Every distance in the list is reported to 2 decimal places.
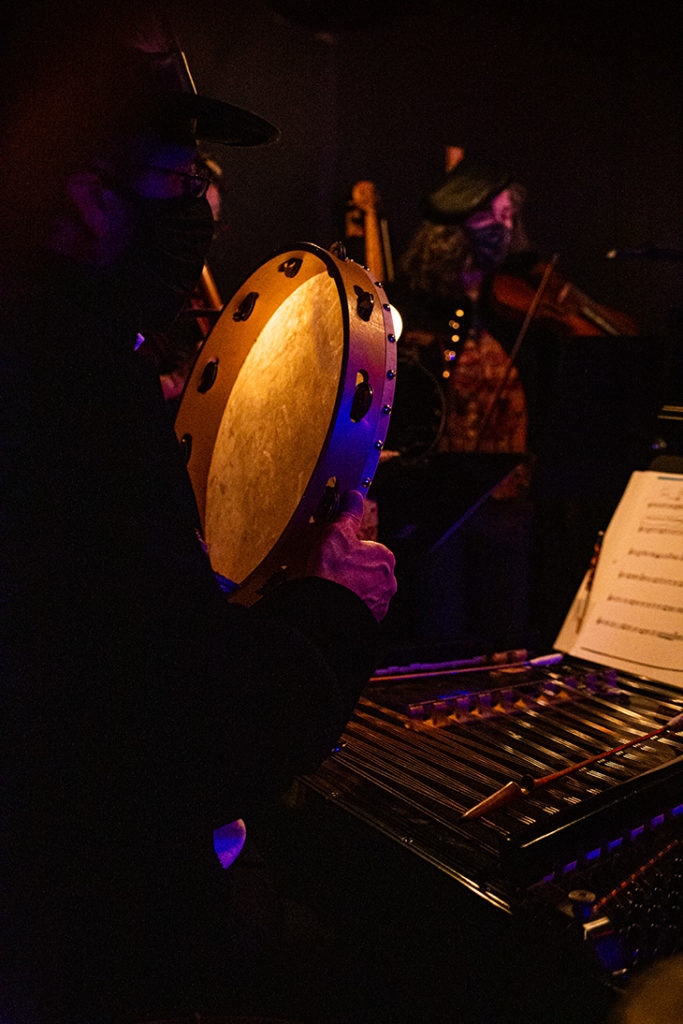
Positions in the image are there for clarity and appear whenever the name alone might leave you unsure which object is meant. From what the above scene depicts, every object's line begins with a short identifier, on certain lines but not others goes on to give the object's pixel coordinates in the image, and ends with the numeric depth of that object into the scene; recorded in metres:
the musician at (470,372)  3.21
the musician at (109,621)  0.89
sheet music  1.72
